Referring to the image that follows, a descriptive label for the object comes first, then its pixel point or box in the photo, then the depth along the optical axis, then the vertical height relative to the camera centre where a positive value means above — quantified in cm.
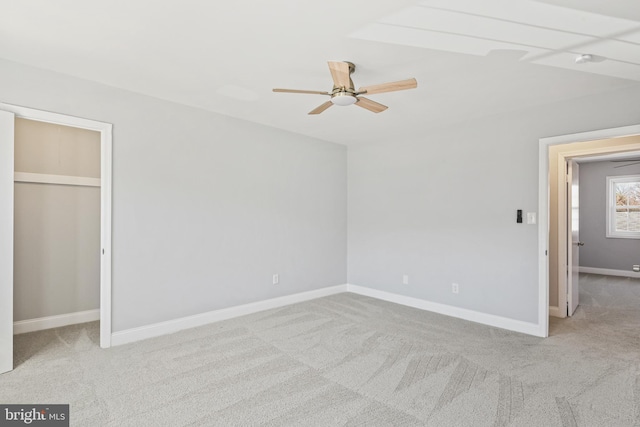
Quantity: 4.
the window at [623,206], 676 +20
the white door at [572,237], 411 -28
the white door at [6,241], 253 -22
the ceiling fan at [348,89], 230 +93
